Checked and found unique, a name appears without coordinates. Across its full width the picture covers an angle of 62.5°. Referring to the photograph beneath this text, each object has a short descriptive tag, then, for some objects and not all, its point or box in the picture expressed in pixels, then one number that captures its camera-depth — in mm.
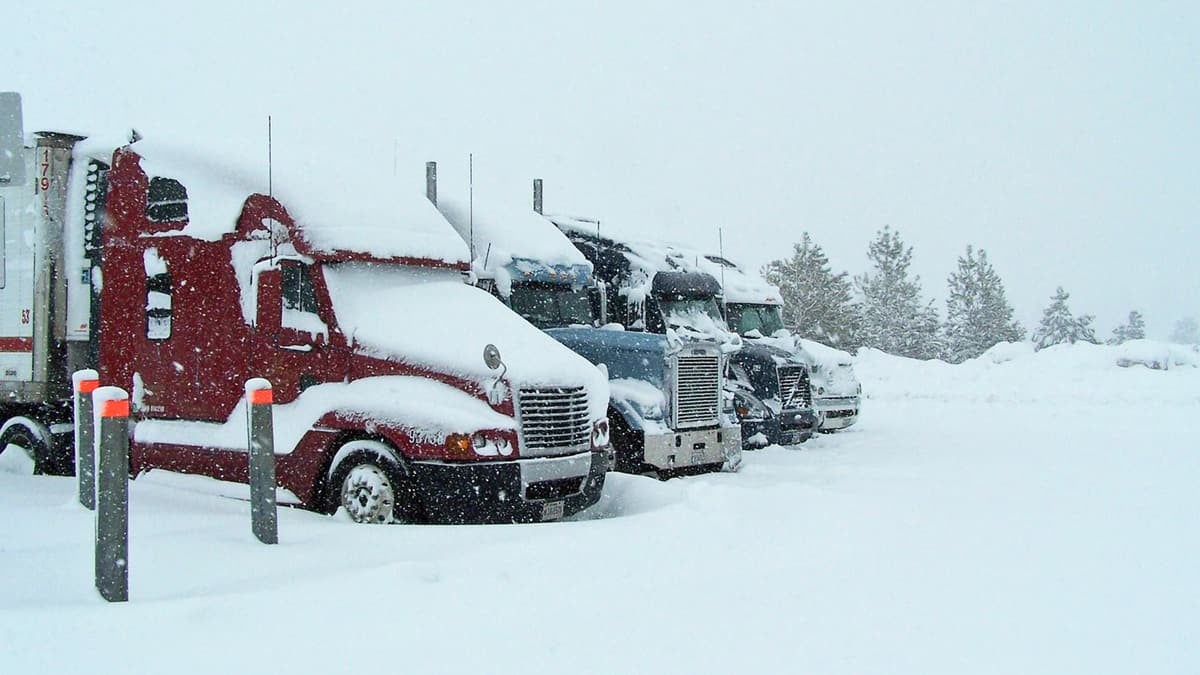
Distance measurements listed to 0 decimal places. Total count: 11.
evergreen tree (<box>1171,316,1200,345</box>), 166500
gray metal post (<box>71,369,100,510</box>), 6594
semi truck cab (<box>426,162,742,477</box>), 10711
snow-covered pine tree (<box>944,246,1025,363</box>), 70688
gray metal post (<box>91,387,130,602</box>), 4668
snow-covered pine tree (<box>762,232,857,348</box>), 52688
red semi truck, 7277
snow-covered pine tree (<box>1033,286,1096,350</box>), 74688
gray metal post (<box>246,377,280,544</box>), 5973
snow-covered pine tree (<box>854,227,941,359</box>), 66500
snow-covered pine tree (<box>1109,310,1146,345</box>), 91812
